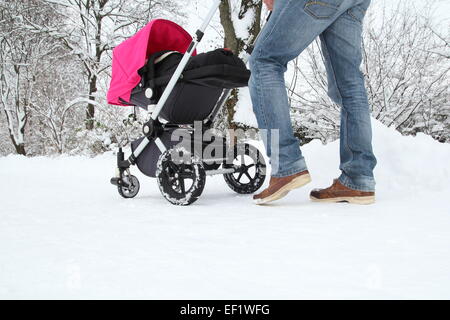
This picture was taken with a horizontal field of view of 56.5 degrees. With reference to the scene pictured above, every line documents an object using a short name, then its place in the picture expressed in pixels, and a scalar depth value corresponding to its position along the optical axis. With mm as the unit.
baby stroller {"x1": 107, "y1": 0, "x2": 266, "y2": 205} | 2133
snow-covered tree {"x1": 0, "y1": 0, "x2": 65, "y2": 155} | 11742
